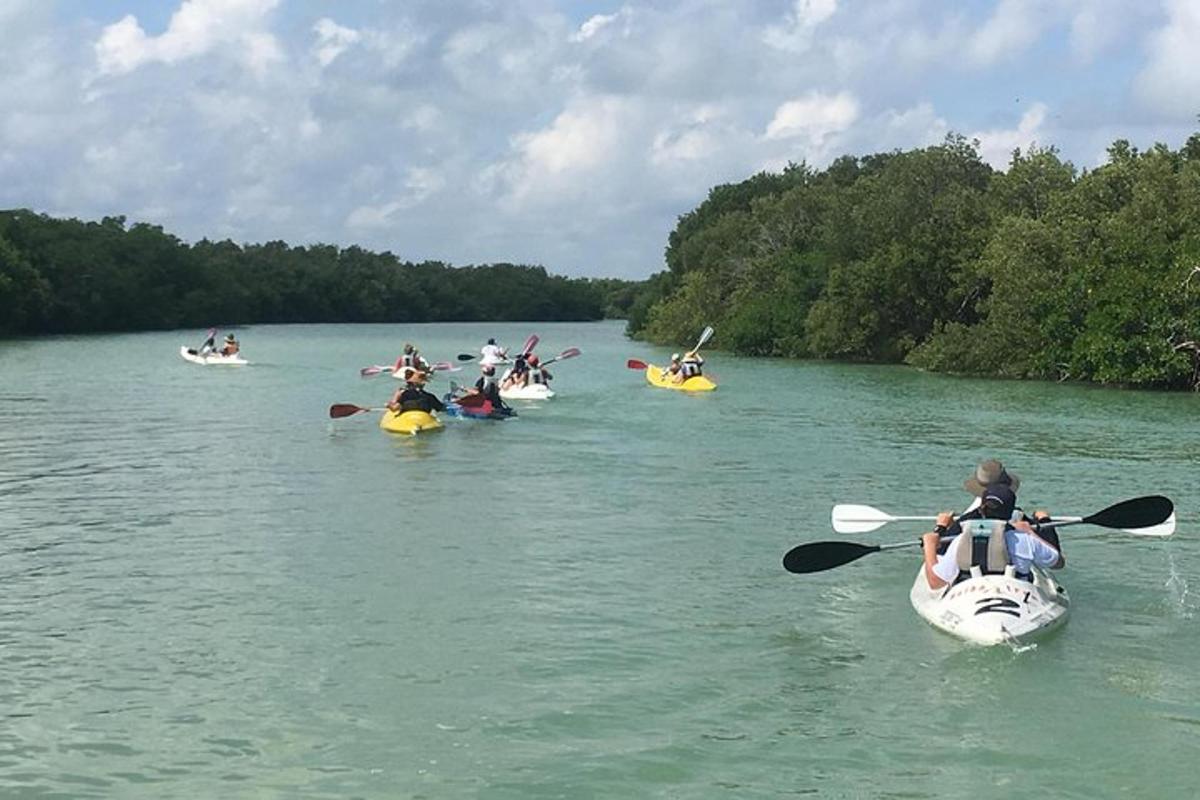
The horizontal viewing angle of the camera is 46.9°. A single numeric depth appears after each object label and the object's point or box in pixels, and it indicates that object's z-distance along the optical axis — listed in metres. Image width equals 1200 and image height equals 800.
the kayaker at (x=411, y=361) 27.50
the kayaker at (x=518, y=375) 31.11
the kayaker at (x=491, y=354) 29.78
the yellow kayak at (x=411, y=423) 23.64
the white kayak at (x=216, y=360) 45.56
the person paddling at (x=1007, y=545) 10.02
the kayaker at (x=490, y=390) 25.72
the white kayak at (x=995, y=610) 9.63
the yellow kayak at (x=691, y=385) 34.69
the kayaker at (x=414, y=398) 23.95
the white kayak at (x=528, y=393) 30.40
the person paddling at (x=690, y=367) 35.12
